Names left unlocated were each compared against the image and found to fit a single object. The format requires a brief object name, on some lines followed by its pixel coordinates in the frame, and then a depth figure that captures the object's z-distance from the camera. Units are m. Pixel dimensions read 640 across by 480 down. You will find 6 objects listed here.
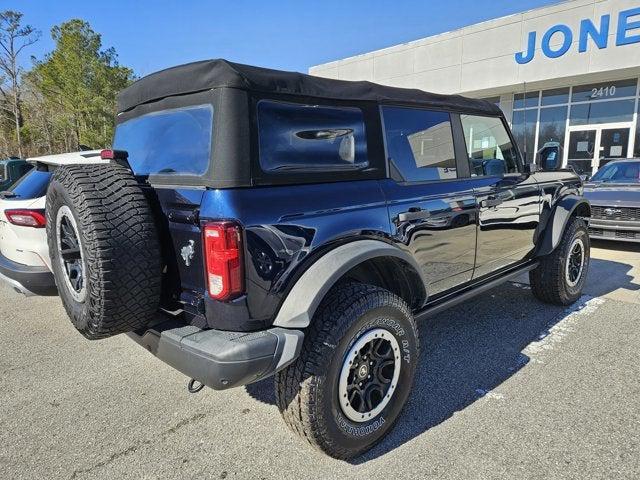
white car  3.48
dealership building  12.19
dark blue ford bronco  1.95
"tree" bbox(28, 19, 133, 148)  24.02
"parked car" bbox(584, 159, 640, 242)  6.88
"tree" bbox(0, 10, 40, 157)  26.25
